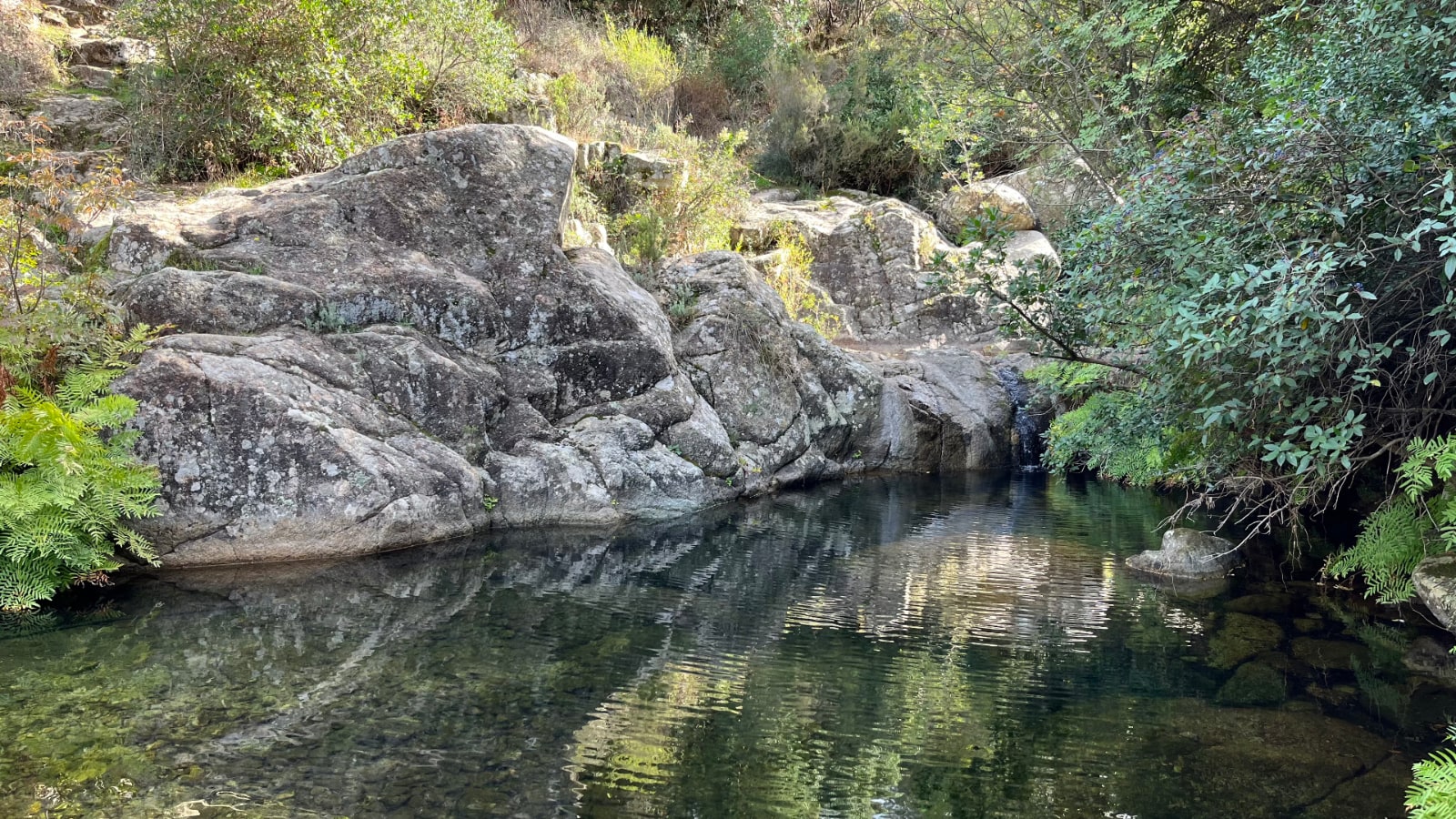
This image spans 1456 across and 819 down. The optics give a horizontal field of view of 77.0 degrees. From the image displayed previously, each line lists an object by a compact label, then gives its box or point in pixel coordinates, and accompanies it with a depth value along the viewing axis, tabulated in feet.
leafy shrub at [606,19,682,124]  71.20
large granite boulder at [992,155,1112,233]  42.39
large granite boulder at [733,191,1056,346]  69.41
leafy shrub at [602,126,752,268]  53.72
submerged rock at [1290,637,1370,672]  21.26
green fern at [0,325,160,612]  22.93
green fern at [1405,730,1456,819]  10.33
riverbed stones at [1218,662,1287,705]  19.10
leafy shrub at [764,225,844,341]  62.85
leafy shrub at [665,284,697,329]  47.70
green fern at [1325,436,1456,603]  24.22
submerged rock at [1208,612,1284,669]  21.85
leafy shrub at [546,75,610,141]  58.03
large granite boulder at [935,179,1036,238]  73.46
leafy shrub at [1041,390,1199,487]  28.09
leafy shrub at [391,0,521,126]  49.57
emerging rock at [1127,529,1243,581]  29.94
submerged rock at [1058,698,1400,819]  14.65
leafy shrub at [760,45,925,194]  78.59
